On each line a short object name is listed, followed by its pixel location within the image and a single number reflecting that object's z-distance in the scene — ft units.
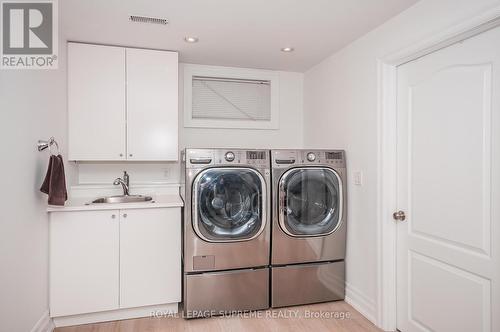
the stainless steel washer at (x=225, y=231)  7.40
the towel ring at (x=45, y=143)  6.39
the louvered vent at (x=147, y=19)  6.84
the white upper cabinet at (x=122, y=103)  8.28
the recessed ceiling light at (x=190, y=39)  8.07
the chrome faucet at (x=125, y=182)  9.22
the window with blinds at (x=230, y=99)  10.59
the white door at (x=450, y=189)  5.04
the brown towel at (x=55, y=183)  6.39
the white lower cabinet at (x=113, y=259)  7.04
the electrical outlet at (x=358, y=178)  7.91
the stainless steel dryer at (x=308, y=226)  7.98
